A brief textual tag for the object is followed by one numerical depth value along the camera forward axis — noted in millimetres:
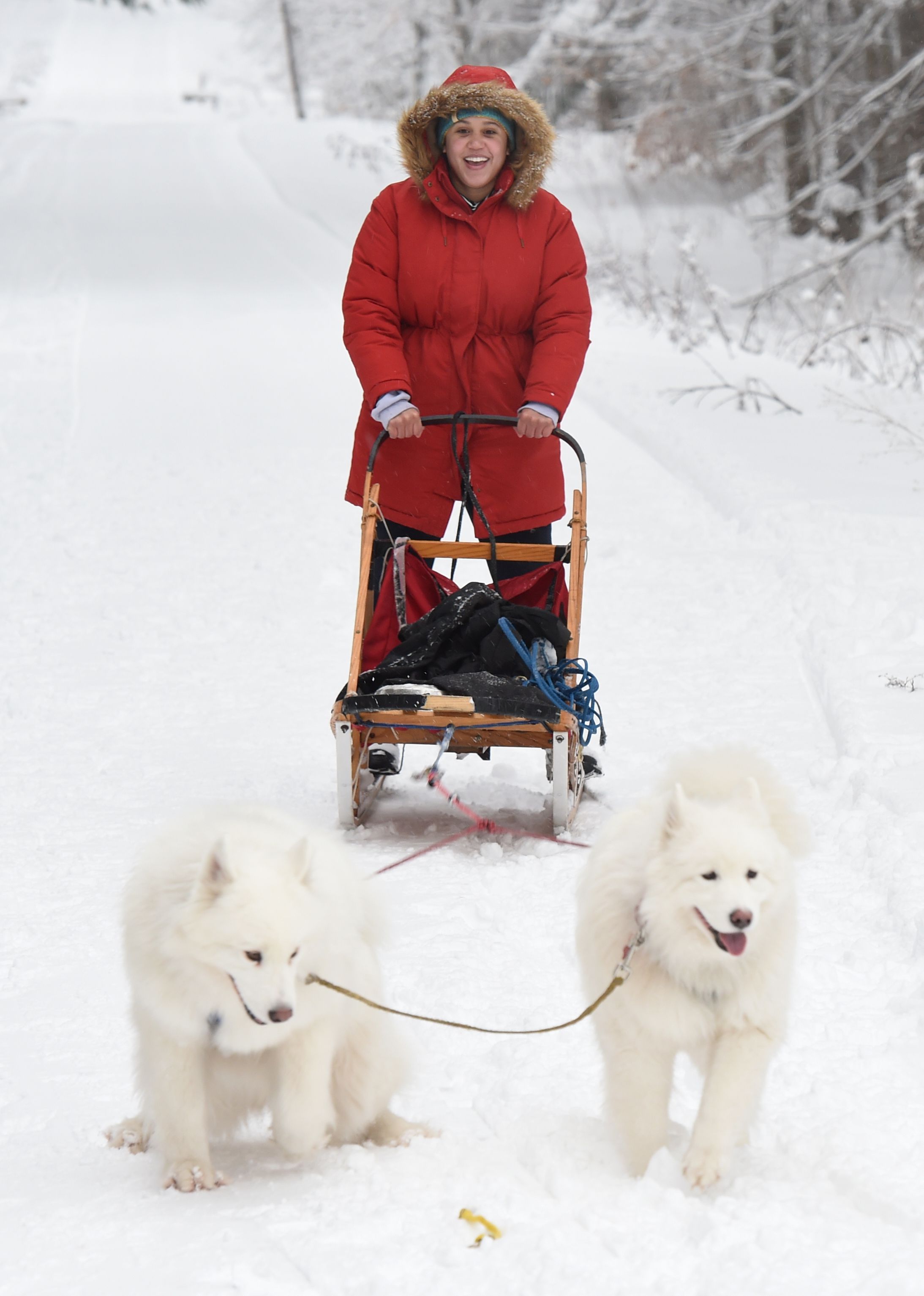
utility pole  77750
